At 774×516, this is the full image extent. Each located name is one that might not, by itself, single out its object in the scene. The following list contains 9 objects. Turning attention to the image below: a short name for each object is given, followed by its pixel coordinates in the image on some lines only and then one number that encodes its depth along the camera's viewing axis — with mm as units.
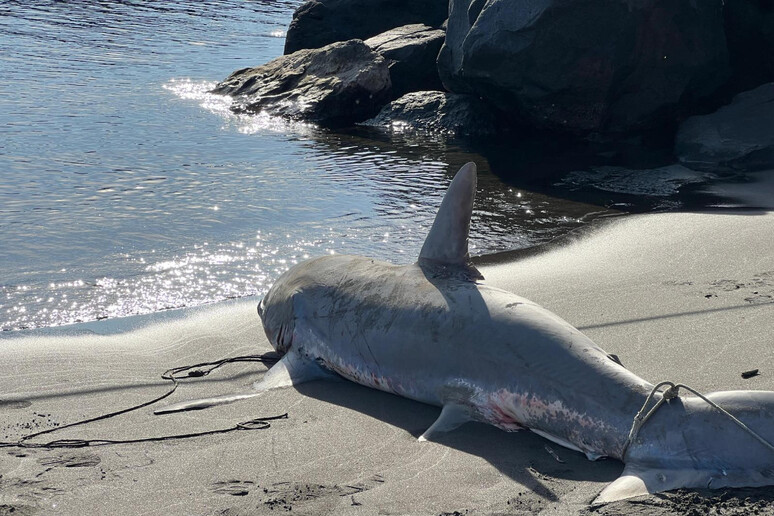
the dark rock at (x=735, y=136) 11812
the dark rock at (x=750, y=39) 13469
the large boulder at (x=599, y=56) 12859
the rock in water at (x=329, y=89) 16688
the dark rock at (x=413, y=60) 17391
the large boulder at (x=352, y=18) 20188
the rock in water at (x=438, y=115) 15499
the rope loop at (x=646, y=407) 3965
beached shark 3809
